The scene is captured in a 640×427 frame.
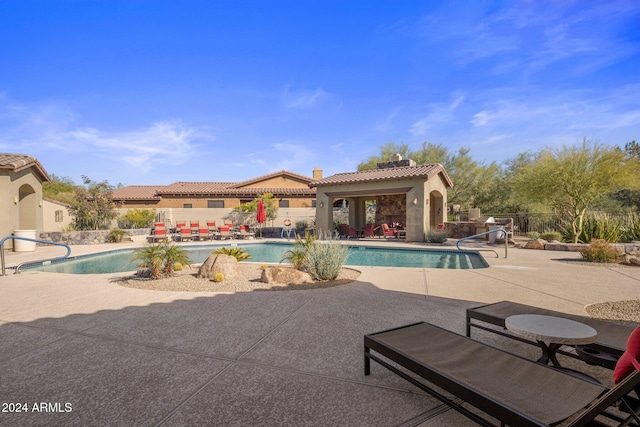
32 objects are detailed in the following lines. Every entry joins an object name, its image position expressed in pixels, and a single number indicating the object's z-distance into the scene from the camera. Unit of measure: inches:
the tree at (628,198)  1013.2
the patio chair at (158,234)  689.3
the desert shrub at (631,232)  480.1
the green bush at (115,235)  694.5
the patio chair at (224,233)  773.9
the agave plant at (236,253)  355.3
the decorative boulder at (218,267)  287.1
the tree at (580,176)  527.5
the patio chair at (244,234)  780.6
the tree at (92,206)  725.9
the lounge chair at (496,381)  63.6
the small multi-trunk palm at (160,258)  285.4
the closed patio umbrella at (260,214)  778.2
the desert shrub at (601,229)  488.4
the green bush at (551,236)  552.7
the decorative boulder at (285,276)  273.7
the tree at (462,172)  1031.6
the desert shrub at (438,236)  621.8
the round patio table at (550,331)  96.1
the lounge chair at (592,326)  97.9
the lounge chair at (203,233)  746.2
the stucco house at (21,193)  535.8
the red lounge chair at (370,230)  816.9
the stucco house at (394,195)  651.5
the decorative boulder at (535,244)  504.7
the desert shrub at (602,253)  368.5
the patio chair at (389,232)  757.0
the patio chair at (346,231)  784.9
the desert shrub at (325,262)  280.8
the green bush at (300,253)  308.2
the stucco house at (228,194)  1119.9
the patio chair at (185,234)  733.3
